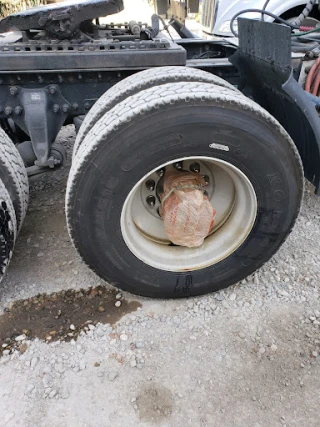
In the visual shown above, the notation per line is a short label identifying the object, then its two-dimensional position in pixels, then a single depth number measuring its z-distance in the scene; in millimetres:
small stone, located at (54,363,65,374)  2076
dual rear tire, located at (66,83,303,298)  1972
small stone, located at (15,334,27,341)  2245
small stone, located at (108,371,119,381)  2033
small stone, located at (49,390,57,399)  1950
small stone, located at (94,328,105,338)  2266
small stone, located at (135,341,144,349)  2201
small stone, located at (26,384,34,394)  1976
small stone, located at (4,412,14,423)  1852
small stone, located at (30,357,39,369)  2105
